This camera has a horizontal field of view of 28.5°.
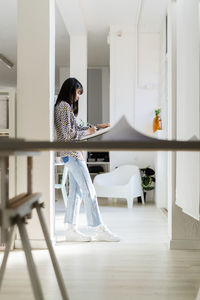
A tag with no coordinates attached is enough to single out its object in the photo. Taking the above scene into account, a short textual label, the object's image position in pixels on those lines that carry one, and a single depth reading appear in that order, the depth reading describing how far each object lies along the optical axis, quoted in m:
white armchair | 5.52
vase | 5.95
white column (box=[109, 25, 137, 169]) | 6.55
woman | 3.07
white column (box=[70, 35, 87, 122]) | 6.80
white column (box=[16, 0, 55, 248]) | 2.96
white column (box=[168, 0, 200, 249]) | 2.24
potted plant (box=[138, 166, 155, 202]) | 6.07
